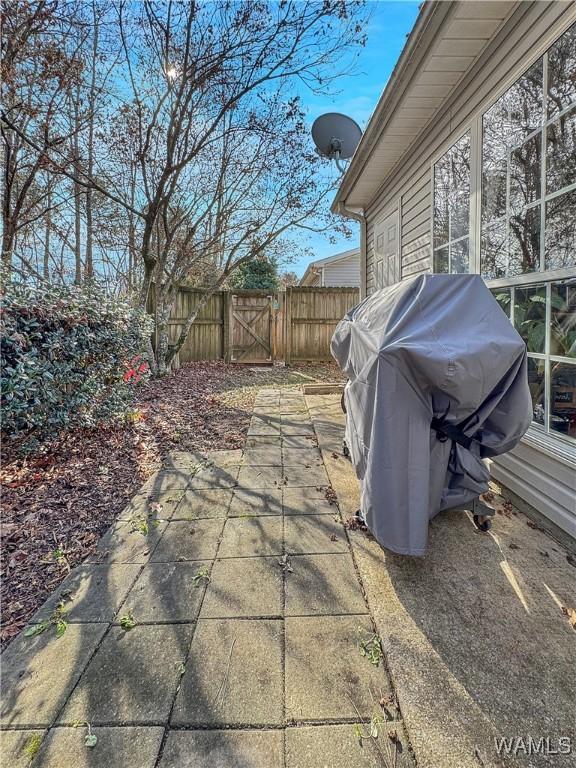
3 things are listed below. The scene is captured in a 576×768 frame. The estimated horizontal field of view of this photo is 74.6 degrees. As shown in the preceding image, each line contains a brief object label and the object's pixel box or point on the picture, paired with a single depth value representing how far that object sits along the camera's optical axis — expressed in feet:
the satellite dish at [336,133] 19.63
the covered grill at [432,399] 5.56
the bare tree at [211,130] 17.84
